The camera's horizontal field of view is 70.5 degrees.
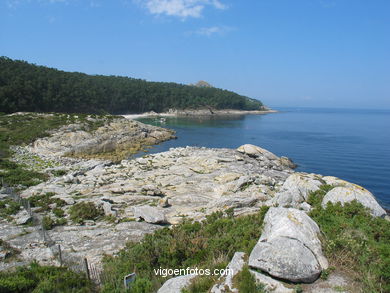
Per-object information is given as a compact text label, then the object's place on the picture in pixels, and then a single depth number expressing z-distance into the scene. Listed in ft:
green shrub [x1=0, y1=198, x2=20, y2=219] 57.84
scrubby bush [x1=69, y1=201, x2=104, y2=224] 55.72
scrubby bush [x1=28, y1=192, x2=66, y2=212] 62.32
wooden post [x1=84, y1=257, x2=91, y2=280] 32.31
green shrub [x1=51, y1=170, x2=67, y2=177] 104.03
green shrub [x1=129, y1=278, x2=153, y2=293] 28.25
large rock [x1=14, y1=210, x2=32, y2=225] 52.85
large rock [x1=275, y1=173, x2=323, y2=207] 48.26
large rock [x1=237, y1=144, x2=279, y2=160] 154.30
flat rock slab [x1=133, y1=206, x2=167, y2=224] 53.62
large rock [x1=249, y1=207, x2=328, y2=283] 24.66
